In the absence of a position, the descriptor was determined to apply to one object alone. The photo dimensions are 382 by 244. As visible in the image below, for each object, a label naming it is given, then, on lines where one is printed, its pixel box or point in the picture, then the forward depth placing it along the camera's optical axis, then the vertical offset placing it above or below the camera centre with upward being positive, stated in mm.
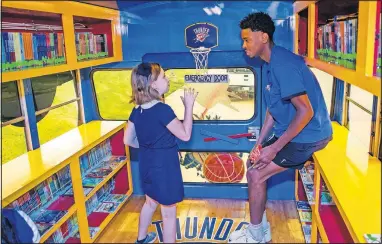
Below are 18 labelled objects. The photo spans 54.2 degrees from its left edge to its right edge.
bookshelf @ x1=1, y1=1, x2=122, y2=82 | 2727 +173
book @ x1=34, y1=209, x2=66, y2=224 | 3086 -1344
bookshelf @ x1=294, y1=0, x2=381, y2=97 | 1909 +8
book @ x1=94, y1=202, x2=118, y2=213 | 4074 -1696
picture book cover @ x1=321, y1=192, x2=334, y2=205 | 3195 -1320
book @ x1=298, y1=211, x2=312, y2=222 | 3788 -1758
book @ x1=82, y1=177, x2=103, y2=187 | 3777 -1307
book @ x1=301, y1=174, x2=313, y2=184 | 3691 -1344
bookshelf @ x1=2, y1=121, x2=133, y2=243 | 2910 -1241
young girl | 2822 -647
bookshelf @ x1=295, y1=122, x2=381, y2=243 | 1974 -931
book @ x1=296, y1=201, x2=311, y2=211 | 4037 -1752
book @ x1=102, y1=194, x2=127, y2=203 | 4340 -1701
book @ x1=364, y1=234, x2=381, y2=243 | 1785 -939
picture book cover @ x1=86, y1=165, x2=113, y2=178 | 4012 -1294
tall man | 2613 -530
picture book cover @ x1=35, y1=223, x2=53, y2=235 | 2906 -1349
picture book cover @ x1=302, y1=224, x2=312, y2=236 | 3568 -1772
